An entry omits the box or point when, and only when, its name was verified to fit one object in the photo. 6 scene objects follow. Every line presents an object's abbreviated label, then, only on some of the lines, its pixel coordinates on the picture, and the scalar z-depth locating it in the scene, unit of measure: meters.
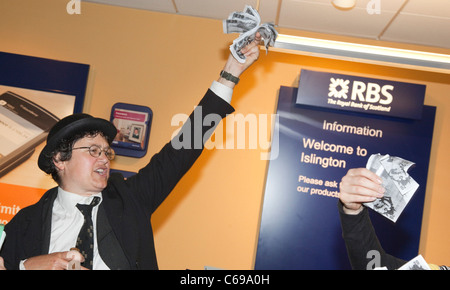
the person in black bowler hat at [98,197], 1.88
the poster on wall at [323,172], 3.90
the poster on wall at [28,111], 4.08
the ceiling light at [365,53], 2.43
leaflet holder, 4.12
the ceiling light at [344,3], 3.67
